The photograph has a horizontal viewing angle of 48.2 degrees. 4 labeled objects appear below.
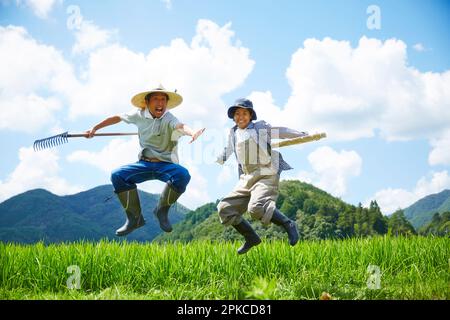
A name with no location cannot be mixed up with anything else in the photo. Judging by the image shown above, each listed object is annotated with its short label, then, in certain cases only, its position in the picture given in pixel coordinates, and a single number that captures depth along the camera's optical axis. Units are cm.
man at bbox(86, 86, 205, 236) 536
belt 549
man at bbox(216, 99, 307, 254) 524
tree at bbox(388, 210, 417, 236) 4246
